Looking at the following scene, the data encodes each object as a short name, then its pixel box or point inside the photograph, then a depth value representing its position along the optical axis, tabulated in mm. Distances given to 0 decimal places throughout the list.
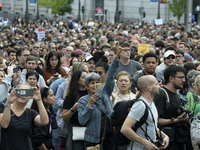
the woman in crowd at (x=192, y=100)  11863
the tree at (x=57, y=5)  94700
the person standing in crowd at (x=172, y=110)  10648
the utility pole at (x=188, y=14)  41606
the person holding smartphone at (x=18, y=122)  9484
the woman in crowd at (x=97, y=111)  10719
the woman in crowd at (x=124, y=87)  12492
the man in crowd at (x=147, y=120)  8797
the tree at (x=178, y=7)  89500
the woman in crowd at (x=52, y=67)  18500
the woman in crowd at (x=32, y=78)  14062
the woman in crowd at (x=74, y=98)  11344
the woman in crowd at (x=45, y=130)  11100
